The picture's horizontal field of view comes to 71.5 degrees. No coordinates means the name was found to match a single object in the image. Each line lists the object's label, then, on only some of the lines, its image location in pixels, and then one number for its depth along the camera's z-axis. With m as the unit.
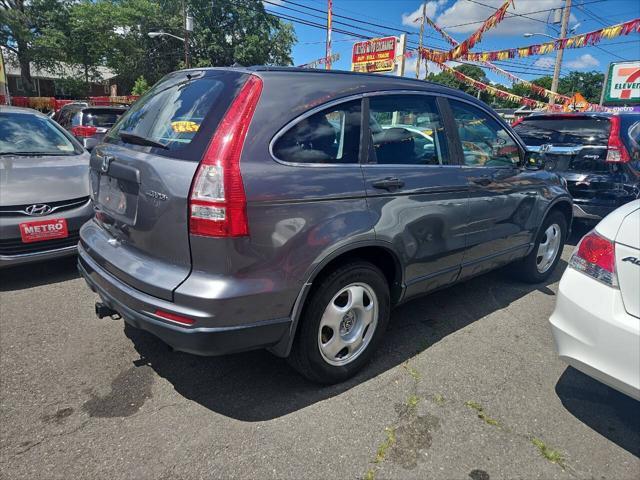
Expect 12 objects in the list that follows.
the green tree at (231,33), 38.16
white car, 2.08
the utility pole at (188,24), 24.08
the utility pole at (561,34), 21.06
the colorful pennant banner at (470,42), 13.57
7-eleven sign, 21.59
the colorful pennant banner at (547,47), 11.80
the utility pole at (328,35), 22.44
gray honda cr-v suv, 2.14
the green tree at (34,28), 31.19
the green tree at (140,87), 31.58
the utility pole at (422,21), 25.15
